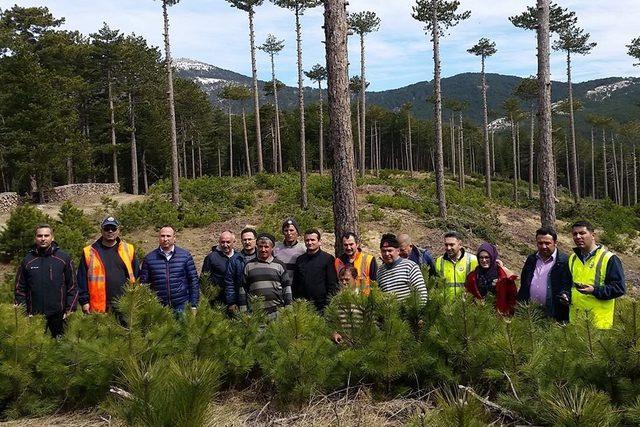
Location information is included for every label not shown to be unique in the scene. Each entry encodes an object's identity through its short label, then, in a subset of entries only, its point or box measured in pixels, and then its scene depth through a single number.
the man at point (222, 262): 5.25
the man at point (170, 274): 5.12
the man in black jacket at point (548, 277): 4.46
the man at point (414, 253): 5.56
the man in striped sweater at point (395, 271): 4.26
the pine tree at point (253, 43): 26.48
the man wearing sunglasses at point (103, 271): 5.03
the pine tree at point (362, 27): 27.45
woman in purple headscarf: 4.64
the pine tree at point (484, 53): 30.75
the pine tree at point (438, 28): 18.97
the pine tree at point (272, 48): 33.88
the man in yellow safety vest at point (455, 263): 5.16
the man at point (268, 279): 4.68
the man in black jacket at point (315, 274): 4.91
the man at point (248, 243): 5.25
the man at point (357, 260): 4.93
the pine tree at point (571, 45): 28.36
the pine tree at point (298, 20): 22.45
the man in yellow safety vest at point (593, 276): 3.97
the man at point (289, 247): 5.38
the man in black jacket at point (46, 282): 4.97
